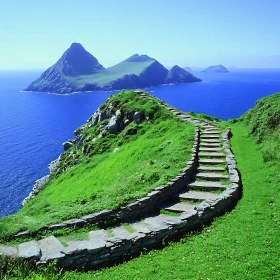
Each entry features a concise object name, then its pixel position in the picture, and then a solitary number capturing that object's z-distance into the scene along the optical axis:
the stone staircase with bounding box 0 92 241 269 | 12.70
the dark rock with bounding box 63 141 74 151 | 72.29
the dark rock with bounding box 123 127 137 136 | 42.28
